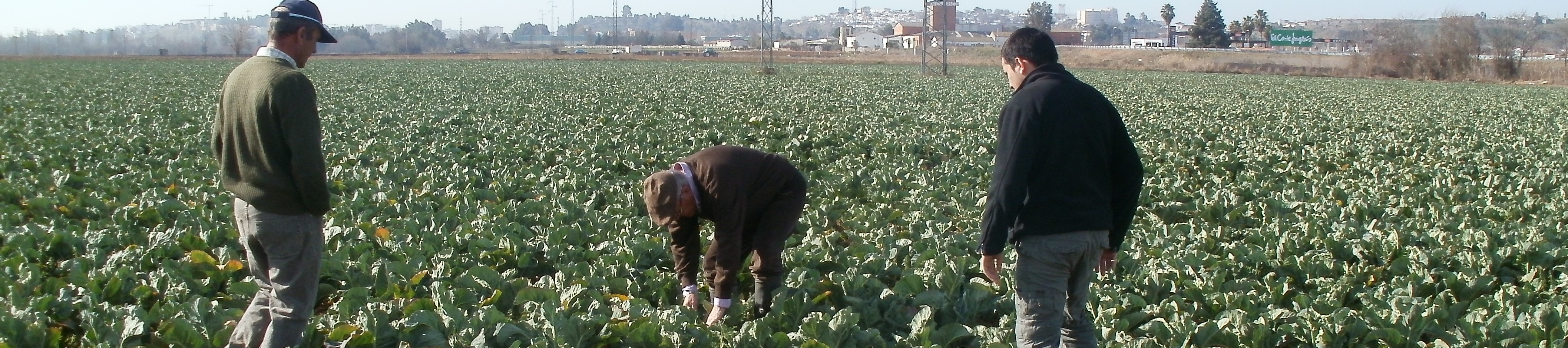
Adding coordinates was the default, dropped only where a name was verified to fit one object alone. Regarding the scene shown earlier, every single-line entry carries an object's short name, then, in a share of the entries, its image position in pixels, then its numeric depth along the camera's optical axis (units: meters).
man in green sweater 3.54
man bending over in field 4.28
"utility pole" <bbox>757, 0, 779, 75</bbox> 46.00
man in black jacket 3.36
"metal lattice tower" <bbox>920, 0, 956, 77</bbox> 44.72
